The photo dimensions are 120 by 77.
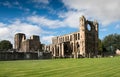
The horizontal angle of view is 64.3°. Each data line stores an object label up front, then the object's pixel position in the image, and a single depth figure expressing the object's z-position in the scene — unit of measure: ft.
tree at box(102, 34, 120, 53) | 173.57
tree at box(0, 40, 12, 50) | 168.63
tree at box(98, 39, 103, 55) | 164.29
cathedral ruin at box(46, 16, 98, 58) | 141.89
